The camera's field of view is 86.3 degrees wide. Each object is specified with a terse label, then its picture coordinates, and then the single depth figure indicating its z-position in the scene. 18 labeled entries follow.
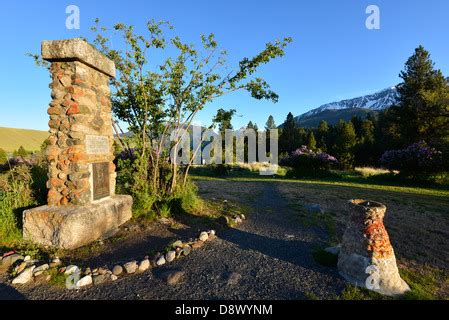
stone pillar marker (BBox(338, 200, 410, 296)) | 2.75
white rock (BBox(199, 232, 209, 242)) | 4.21
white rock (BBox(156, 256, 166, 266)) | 3.38
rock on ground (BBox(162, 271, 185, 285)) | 2.95
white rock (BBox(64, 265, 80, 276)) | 3.04
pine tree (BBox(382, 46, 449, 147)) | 18.22
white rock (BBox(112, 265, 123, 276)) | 3.12
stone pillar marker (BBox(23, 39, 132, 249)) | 3.88
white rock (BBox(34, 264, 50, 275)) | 3.08
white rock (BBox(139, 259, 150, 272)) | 3.24
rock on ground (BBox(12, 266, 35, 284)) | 2.91
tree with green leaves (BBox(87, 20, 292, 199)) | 5.80
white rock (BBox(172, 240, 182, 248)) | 3.84
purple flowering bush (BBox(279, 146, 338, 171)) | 16.77
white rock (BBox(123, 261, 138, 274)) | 3.17
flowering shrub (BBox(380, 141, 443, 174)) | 13.87
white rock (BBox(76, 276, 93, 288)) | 2.86
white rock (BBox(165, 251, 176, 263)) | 3.49
